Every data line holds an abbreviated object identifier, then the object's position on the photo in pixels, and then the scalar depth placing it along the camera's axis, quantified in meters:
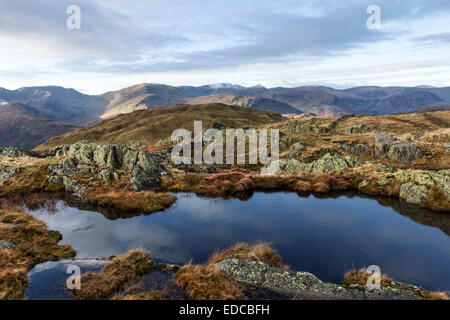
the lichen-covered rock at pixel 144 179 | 46.34
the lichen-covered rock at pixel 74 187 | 44.90
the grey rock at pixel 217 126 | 154.29
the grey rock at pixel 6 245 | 24.60
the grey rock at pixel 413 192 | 37.97
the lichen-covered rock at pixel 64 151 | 63.24
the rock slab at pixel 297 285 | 17.86
